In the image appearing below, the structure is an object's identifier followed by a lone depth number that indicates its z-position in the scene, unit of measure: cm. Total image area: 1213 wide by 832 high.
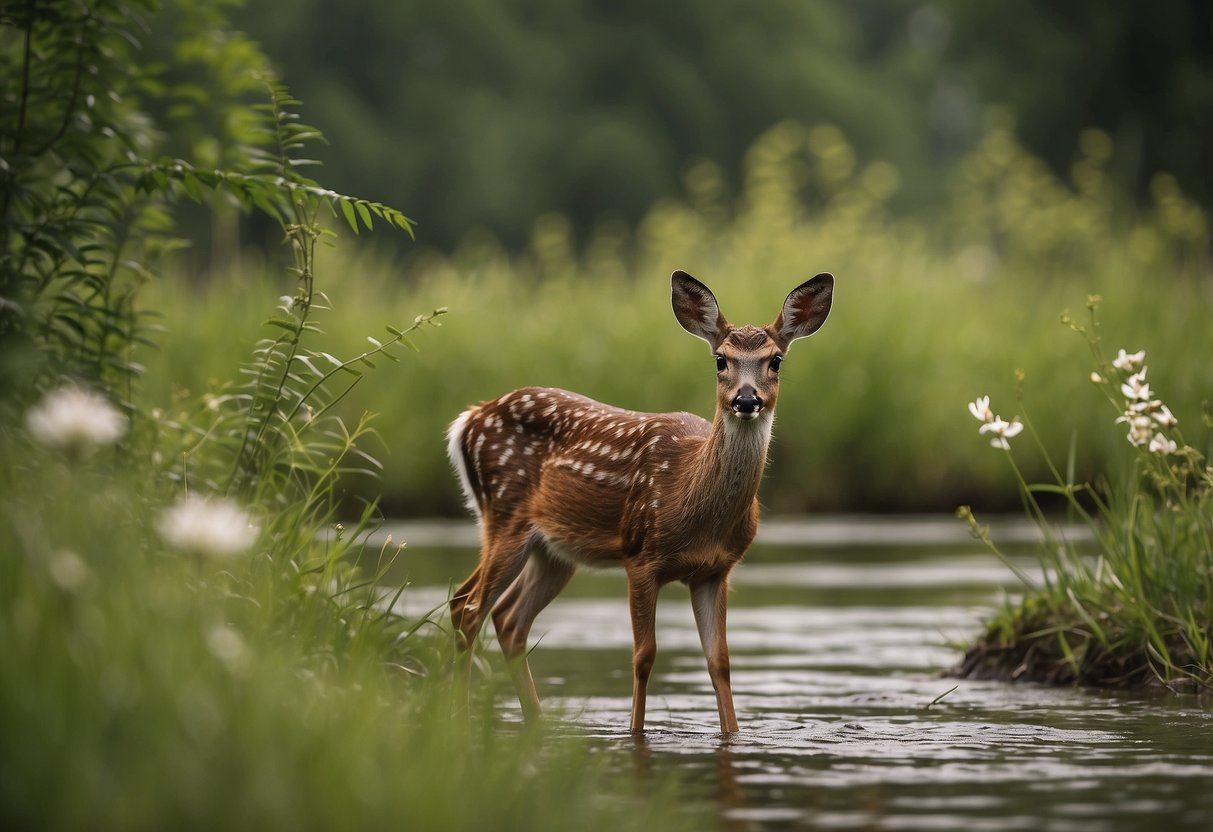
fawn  1589
